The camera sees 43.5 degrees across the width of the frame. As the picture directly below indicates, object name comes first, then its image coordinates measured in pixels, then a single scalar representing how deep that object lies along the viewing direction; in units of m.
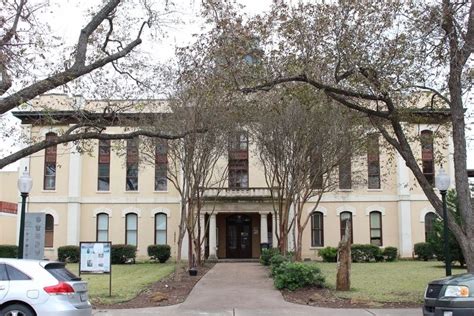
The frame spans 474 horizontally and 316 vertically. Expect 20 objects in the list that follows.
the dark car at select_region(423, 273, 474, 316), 9.58
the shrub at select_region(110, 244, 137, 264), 37.22
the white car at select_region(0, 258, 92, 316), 10.08
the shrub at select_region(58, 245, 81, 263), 38.06
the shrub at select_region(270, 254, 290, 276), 22.31
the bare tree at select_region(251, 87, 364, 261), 22.52
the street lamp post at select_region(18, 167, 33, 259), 15.53
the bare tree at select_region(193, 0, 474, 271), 14.62
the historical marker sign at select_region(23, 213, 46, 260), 16.42
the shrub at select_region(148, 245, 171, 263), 38.06
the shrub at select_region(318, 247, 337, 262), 36.25
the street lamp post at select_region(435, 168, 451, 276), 14.89
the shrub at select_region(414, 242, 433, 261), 37.53
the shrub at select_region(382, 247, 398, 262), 37.56
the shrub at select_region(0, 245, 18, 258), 38.25
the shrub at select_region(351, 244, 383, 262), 36.81
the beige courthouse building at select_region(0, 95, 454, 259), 39.84
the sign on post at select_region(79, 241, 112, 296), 17.42
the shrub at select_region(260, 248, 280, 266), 30.67
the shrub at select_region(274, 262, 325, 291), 17.83
